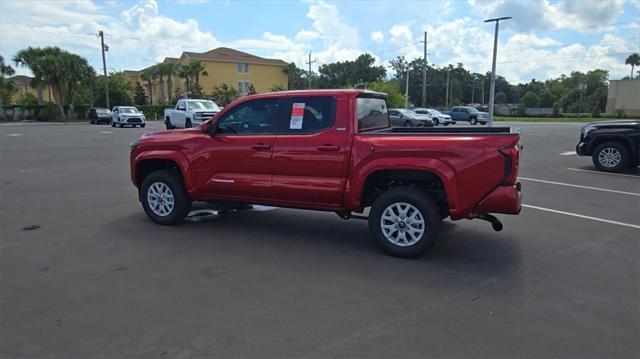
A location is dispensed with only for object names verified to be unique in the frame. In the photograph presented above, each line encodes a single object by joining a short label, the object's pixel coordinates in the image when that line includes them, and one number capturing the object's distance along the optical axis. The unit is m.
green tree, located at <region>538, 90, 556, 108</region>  101.62
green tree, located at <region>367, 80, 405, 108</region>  56.56
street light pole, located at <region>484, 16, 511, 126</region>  31.15
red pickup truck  5.00
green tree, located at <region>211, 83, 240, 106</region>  63.97
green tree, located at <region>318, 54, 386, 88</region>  91.12
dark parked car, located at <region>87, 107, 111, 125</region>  44.60
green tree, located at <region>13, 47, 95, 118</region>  52.09
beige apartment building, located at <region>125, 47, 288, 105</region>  71.56
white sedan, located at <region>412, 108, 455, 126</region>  38.66
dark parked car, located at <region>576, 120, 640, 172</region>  12.14
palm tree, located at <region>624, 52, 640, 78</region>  107.81
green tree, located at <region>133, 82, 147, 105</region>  70.62
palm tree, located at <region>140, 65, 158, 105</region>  70.00
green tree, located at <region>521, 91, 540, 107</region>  101.69
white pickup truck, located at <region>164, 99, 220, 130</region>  24.49
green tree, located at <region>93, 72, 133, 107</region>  61.72
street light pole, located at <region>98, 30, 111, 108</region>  54.01
